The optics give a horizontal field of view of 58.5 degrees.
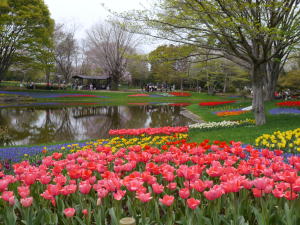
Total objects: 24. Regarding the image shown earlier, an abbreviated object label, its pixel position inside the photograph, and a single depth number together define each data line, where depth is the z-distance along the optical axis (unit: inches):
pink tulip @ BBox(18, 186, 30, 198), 83.0
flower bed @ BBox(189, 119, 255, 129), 464.0
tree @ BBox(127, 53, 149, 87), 2582.7
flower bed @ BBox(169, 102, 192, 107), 1318.3
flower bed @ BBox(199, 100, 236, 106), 1001.0
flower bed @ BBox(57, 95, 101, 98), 1430.9
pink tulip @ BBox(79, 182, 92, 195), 85.3
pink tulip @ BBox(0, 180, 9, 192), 90.2
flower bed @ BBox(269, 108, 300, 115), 603.2
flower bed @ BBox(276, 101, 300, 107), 715.4
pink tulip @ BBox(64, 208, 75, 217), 71.7
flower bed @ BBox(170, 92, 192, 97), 1846.0
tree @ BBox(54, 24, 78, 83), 1715.1
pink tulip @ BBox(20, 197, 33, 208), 78.7
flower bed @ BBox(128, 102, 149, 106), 1312.3
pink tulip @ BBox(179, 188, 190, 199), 78.4
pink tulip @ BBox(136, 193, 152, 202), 74.0
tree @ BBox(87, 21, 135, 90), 1708.9
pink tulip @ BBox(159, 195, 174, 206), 73.1
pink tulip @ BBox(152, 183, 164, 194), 83.1
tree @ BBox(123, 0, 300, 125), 363.6
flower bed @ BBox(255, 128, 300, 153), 216.1
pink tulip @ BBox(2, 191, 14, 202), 81.2
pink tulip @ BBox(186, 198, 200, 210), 71.6
